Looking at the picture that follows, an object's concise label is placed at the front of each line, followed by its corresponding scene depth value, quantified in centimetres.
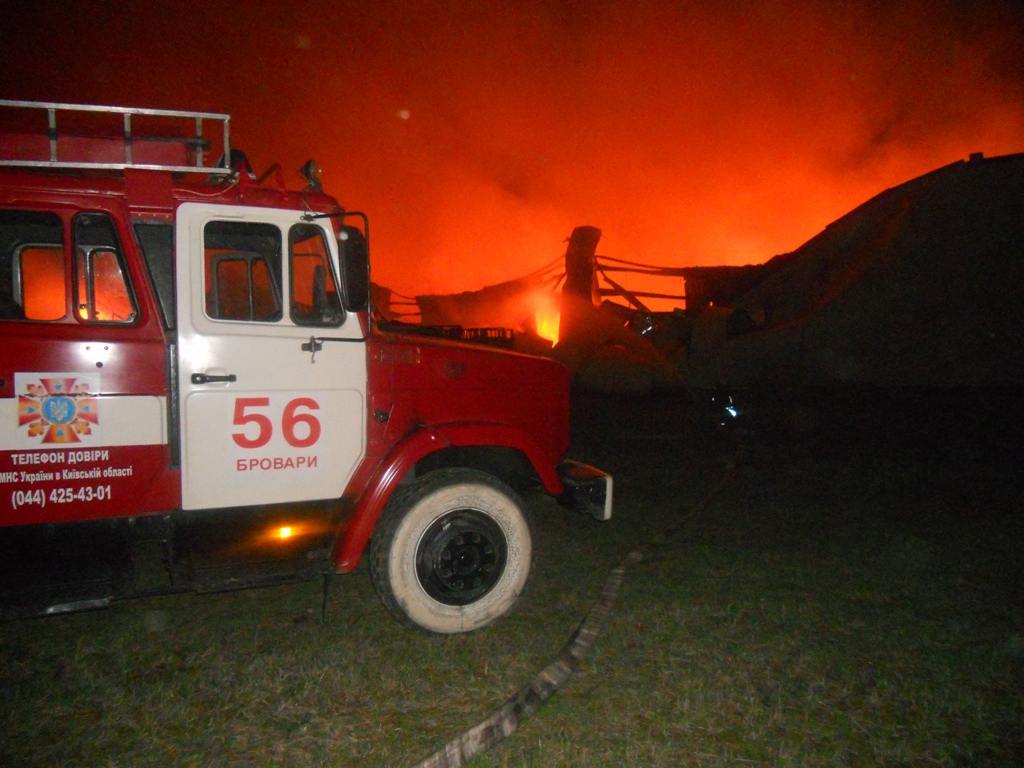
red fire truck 343
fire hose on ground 312
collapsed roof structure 1619
